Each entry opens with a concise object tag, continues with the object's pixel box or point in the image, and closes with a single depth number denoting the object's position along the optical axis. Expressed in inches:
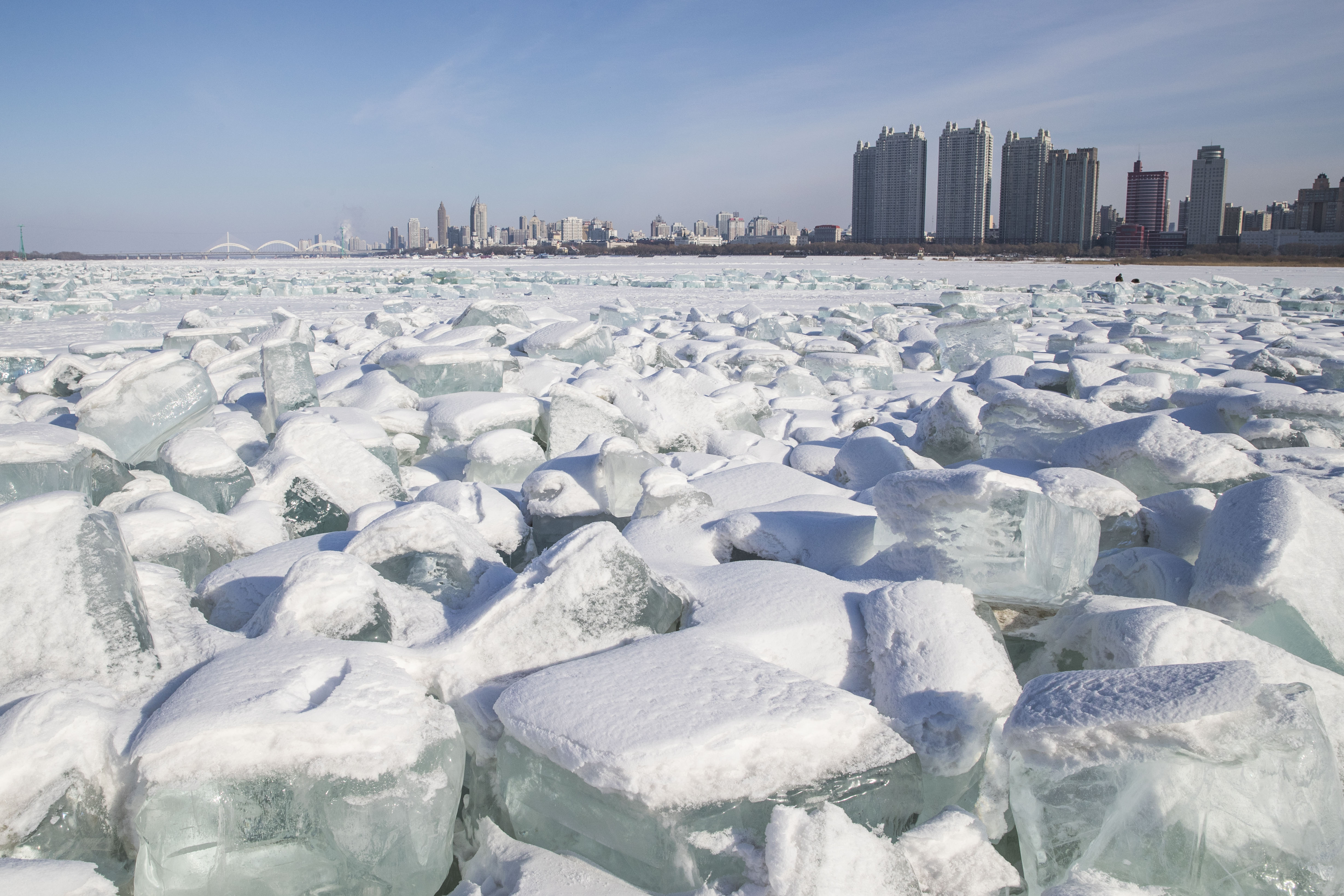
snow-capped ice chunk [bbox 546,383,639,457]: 125.7
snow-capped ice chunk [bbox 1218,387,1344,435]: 120.7
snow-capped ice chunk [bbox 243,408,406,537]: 95.6
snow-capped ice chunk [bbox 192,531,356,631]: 69.2
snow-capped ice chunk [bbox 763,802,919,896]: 38.7
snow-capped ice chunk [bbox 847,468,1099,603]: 68.2
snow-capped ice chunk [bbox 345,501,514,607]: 71.0
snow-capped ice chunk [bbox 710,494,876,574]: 81.3
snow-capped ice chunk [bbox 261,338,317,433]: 136.7
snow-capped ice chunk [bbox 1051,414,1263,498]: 93.4
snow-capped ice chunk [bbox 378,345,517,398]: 155.7
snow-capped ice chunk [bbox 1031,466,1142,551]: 83.7
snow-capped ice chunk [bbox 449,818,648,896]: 42.8
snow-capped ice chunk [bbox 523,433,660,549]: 95.0
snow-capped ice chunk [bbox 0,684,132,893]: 43.7
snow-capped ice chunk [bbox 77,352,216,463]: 116.6
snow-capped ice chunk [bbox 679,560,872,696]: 57.9
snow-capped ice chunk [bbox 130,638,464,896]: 43.2
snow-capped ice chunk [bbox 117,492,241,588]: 76.9
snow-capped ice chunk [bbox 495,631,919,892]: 42.7
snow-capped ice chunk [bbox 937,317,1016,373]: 227.3
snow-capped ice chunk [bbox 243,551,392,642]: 58.8
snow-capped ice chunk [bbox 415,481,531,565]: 88.0
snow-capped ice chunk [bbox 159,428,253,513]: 98.2
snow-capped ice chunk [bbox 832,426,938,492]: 112.1
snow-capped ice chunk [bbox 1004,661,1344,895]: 40.3
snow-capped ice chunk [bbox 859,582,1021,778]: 51.9
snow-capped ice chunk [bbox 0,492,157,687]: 53.3
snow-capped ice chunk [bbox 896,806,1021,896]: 44.8
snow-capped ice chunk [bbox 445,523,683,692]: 58.5
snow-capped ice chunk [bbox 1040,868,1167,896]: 39.0
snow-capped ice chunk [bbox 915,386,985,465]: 124.6
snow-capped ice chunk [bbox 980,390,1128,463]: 114.7
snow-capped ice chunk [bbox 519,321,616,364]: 191.5
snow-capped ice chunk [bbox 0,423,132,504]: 90.0
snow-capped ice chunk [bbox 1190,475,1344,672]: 63.7
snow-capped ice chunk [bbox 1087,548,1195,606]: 73.2
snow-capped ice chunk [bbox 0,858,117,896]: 38.6
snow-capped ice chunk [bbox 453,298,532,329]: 248.4
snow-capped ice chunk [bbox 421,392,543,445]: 125.3
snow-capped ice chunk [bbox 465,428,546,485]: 113.1
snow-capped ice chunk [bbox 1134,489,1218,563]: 83.0
